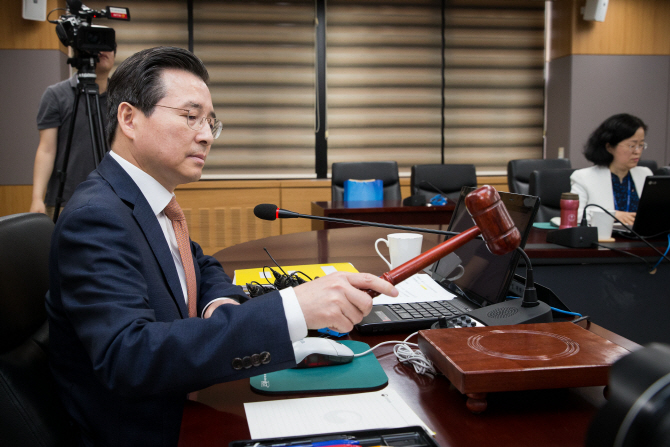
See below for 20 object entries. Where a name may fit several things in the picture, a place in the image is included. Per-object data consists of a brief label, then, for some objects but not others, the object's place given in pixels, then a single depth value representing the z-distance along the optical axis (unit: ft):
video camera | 7.93
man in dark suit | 2.34
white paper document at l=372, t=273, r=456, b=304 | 4.07
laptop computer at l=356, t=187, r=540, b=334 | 3.46
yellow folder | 4.81
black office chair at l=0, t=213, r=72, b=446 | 2.62
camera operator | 8.68
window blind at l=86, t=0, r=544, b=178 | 16.37
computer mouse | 2.78
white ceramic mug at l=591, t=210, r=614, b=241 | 6.86
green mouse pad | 2.58
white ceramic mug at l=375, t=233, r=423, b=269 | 5.00
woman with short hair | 10.30
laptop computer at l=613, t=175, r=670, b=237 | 6.59
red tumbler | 7.43
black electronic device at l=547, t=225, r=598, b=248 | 6.34
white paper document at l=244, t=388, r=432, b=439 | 2.19
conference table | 2.14
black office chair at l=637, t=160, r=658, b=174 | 13.99
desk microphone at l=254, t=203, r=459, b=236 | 3.92
